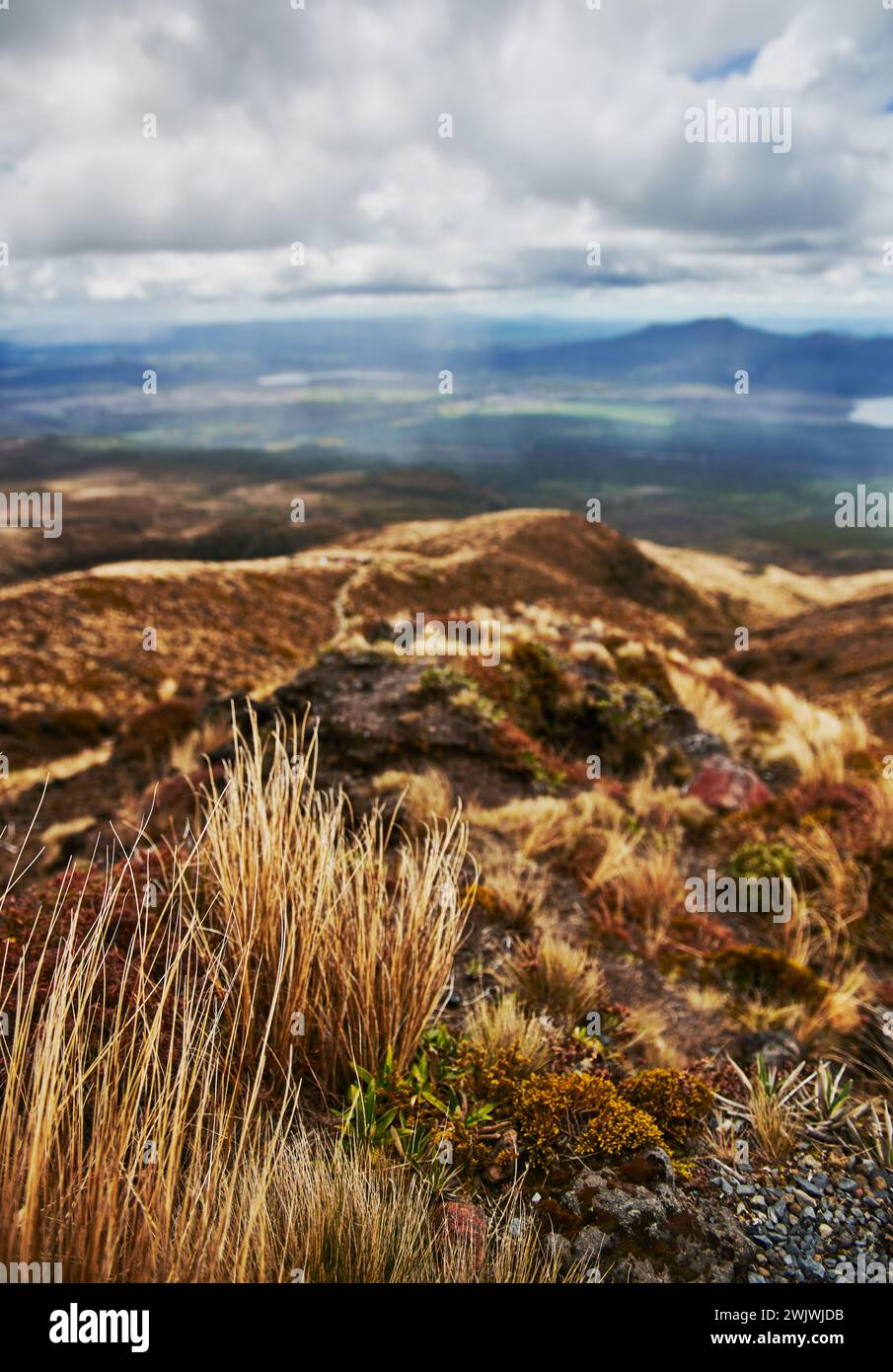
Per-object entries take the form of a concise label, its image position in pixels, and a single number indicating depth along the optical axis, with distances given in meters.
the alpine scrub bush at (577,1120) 2.88
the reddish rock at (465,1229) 2.30
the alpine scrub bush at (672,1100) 3.14
